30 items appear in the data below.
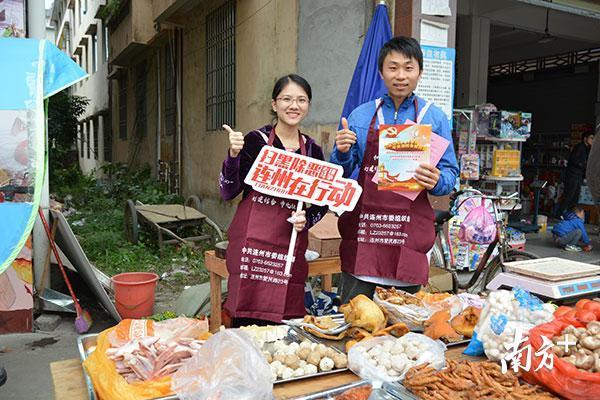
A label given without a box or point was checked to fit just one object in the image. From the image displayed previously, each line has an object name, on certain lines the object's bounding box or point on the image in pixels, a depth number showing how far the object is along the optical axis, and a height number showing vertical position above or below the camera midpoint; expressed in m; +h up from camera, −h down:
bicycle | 5.01 -0.97
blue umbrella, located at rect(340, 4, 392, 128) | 4.64 +0.86
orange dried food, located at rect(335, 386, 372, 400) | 1.57 -0.74
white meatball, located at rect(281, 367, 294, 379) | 1.71 -0.74
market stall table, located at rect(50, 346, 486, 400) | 1.65 -0.77
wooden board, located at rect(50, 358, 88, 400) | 1.67 -0.79
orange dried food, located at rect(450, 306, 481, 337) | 2.08 -0.68
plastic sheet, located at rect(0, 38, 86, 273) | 3.43 +0.35
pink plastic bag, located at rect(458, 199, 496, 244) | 5.43 -0.71
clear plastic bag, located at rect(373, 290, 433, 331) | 2.16 -0.67
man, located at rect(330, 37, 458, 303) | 2.46 -0.21
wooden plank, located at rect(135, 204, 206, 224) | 7.68 -0.90
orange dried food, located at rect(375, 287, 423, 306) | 2.26 -0.63
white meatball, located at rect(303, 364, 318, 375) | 1.75 -0.74
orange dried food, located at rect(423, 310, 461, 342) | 2.04 -0.69
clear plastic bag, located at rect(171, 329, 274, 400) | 1.52 -0.68
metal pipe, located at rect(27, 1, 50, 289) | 4.71 -0.49
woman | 2.58 -0.38
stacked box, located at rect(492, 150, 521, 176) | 7.57 -0.02
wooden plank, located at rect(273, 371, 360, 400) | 1.63 -0.77
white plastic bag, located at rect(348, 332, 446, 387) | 1.71 -0.70
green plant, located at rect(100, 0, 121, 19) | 13.75 +4.22
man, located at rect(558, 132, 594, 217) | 10.33 -0.19
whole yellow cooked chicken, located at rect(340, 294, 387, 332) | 2.05 -0.65
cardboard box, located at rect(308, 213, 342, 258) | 3.80 -0.62
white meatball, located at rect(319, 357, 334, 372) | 1.79 -0.74
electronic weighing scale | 2.23 -0.54
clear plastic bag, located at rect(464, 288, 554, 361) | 1.77 -0.58
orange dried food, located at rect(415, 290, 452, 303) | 2.33 -0.65
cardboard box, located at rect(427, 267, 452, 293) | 4.69 -1.13
